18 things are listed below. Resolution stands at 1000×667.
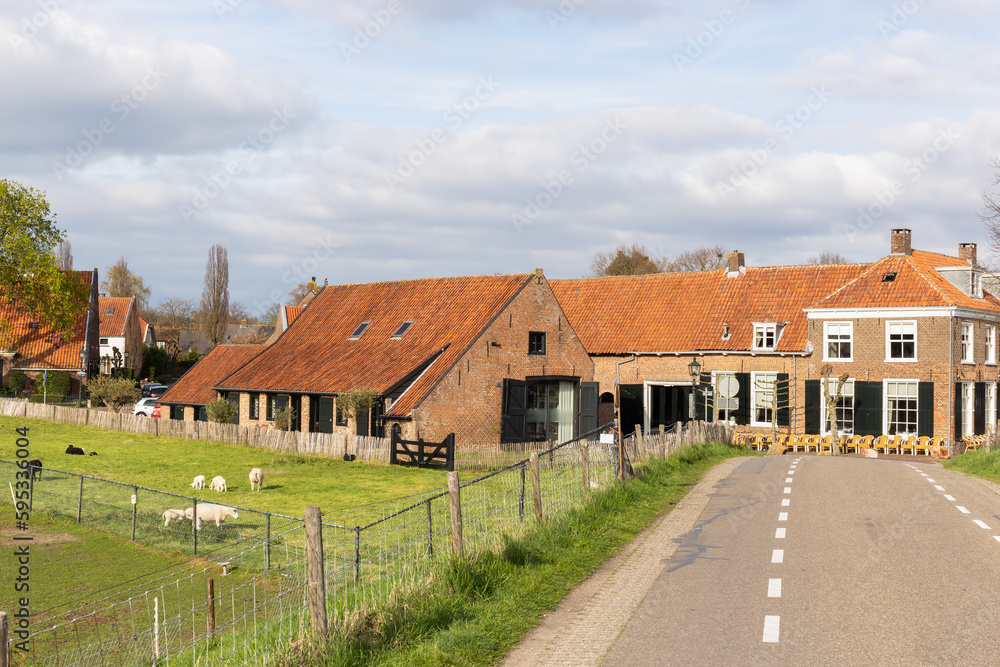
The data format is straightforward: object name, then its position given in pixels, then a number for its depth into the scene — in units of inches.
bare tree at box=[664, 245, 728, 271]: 3211.1
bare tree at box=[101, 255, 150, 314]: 4397.1
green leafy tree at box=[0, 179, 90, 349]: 1967.3
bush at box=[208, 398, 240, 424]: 1497.3
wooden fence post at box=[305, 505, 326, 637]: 301.1
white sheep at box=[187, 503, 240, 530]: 720.3
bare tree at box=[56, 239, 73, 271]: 3796.8
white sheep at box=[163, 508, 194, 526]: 729.0
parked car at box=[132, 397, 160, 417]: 2043.6
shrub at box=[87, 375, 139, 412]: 1764.3
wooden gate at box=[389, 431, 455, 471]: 1137.4
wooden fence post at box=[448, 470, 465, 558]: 397.4
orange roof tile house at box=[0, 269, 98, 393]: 2230.6
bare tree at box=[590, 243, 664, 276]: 2965.1
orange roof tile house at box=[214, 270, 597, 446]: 1278.3
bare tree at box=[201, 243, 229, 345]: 3469.5
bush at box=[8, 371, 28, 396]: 2162.5
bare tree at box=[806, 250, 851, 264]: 3277.6
